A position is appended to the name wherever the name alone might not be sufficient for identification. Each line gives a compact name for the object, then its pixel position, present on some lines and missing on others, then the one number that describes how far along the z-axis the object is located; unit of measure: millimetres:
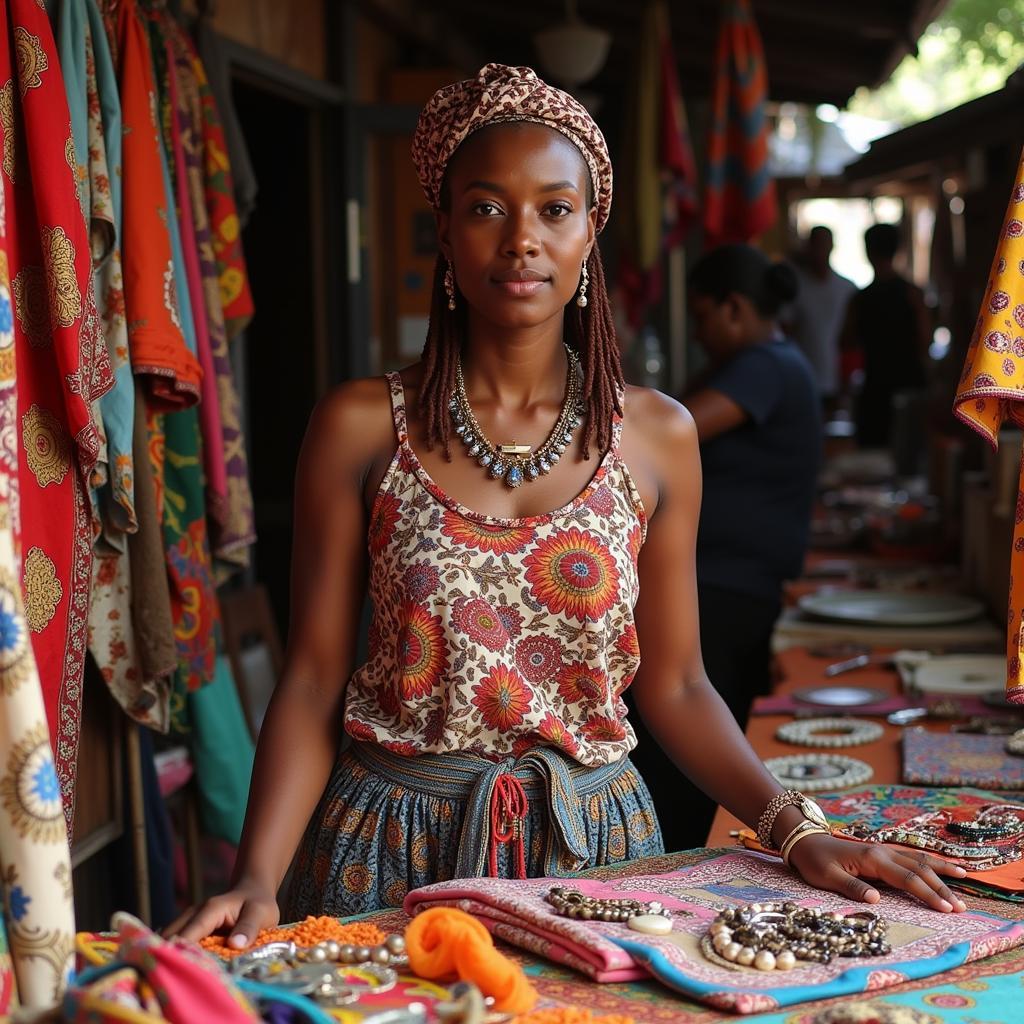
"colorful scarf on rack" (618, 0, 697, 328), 6246
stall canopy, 7055
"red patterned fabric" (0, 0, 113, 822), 2217
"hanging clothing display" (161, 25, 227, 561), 3115
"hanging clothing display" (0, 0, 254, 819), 2244
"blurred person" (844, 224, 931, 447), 8609
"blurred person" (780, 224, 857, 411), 10148
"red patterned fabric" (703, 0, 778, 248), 5559
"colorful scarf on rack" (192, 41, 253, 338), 3352
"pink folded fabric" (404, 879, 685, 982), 1412
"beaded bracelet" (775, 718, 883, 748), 2617
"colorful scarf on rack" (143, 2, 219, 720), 3051
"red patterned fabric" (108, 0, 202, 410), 2703
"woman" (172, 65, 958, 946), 1837
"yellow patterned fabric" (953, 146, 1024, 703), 1735
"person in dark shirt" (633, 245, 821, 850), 4125
